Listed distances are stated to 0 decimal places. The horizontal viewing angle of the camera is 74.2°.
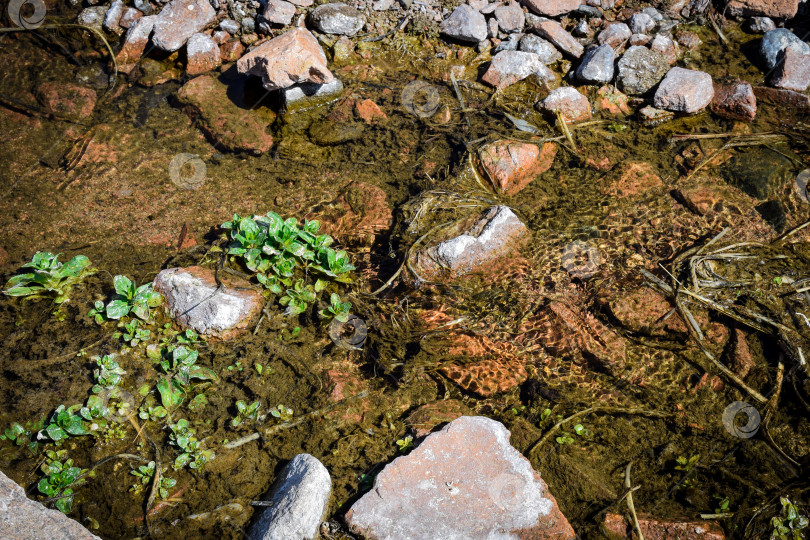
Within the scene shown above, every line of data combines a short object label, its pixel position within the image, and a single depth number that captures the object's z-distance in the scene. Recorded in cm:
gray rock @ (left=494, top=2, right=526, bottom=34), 456
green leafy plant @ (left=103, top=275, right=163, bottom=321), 282
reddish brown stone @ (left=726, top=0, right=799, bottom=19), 457
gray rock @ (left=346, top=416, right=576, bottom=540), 218
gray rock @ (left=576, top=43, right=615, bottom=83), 426
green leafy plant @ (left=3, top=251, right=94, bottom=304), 292
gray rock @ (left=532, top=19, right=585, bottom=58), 448
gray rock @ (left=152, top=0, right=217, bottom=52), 443
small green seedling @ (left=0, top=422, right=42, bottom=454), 246
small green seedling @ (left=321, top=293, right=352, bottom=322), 296
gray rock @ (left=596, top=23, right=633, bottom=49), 445
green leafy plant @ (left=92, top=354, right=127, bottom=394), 263
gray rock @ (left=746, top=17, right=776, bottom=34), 463
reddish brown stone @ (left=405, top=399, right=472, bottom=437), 258
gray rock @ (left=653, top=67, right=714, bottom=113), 408
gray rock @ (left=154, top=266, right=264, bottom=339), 286
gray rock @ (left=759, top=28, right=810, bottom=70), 435
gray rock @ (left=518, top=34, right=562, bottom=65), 445
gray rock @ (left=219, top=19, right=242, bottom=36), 456
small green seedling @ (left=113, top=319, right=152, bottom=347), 280
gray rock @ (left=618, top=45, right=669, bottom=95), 424
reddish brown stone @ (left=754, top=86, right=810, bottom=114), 413
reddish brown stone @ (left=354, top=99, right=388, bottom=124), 414
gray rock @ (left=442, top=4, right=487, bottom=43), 448
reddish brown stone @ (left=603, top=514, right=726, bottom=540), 226
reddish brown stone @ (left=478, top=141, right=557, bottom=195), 364
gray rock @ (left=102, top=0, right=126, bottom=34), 462
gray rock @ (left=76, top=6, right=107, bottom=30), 466
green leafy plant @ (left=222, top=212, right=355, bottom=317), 308
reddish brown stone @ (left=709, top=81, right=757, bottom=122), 406
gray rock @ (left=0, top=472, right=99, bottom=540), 201
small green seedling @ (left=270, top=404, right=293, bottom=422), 261
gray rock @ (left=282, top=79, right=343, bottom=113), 413
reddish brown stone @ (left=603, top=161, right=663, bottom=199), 361
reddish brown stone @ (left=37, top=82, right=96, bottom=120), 416
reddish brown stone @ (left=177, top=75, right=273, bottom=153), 398
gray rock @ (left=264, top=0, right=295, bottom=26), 447
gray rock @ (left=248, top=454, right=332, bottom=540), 217
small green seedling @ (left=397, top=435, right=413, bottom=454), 250
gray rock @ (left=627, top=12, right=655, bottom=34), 455
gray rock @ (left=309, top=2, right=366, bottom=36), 450
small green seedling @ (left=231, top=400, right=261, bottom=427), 261
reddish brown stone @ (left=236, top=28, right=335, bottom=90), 395
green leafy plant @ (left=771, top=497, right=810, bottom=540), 230
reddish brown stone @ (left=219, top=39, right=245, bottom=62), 452
